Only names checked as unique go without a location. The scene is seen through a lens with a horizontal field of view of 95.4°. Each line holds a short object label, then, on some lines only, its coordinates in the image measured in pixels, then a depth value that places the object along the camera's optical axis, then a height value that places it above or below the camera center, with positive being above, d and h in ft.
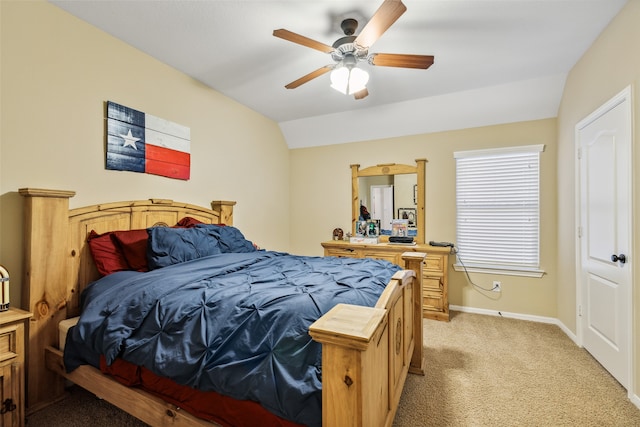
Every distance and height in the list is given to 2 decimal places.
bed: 2.78 -1.57
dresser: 11.19 -2.35
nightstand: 5.04 -2.69
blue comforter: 3.63 -1.70
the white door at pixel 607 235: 6.60 -0.46
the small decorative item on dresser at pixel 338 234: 14.24 -0.91
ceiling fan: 6.16 +3.83
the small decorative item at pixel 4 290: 5.27 -1.38
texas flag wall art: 7.78 +2.09
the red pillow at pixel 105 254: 6.81 -0.94
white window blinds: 11.21 +0.29
